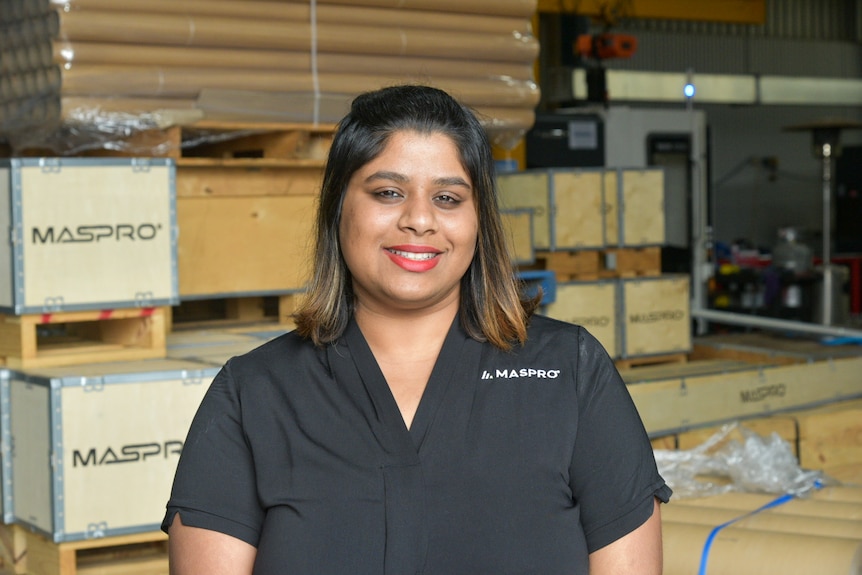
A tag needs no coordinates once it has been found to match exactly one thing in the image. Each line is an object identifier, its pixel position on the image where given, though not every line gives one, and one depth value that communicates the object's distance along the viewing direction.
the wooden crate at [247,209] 4.52
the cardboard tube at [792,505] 3.33
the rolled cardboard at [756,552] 2.82
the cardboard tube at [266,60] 4.29
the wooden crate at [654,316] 6.98
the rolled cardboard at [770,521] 3.09
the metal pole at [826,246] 10.77
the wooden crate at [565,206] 6.99
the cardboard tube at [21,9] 4.34
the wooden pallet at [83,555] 3.56
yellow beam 12.13
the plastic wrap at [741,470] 3.62
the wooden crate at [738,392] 4.75
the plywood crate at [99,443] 3.48
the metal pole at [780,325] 6.75
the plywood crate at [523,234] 6.51
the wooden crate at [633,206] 7.11
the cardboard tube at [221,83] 4.26
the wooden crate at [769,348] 5.99
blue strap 3.02
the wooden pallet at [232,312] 4.89
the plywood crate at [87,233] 3.63
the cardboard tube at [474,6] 5.06
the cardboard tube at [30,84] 4.30
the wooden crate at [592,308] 6.82
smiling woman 1.73
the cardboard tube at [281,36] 4.30
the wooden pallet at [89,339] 3.75
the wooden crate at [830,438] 4.81
